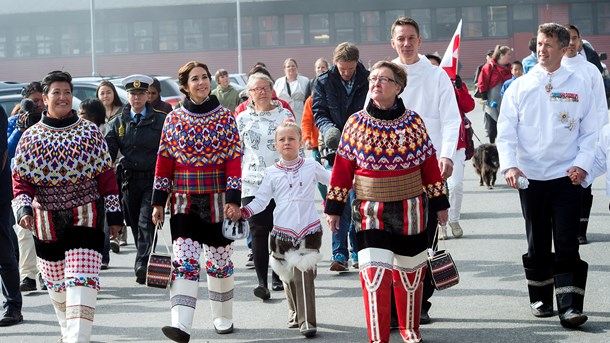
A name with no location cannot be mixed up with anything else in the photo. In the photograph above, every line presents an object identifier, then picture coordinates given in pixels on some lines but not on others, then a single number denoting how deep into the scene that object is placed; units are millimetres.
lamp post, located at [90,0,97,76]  46781
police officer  10031
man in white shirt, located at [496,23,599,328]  7398
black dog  15695
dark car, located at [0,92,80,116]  15289
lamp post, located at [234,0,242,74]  48731
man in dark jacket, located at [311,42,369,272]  9211
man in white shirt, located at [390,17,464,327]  7660
